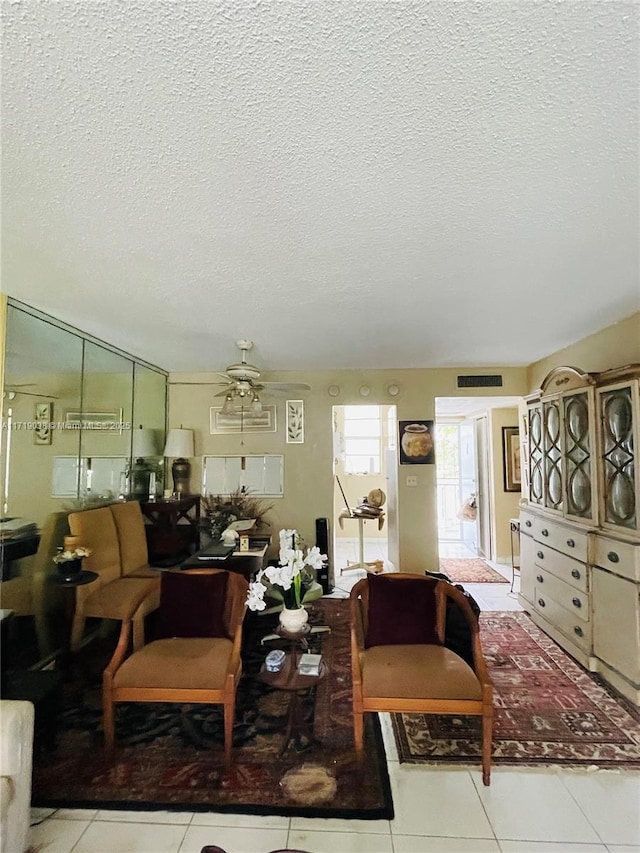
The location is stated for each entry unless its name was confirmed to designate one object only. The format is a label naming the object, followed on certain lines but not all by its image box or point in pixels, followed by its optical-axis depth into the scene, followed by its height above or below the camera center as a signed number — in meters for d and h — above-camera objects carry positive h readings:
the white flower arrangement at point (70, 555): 2.81 -0.72
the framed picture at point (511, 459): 5.71 -0.07
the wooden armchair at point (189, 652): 2.08 -1.14
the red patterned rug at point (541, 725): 2.13 -1.64
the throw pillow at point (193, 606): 2.47 -0.95
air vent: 4.79 +0.90
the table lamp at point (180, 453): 4.67 +0.03
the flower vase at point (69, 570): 2.81 -0.82
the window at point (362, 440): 7.50 +0.29
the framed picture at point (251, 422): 4.97 +0.42
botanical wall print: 4.95 +0.41
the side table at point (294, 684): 2.11 -1.24
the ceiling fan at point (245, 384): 3.16 +0.63
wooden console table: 4.22 -0.80
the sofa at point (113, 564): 3.03 -0.97
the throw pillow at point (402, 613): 2.31 -0.95
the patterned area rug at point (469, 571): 5.09 -1.61
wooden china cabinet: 2.63 -0.53
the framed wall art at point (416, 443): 4.80 +0.14
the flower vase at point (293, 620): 2.34 -0.99
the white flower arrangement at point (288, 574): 2.22 -0.70
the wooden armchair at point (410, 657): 1.97 -1.12
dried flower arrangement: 4.75 -0.63
